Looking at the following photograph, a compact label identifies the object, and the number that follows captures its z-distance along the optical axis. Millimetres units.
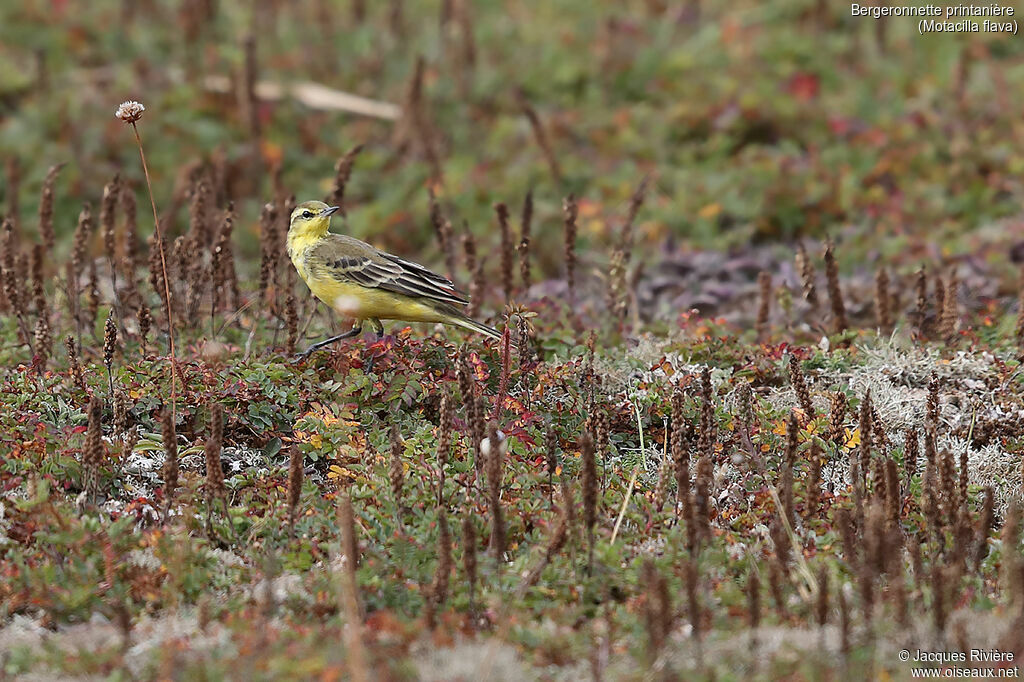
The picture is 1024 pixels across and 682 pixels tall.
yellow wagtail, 14016
